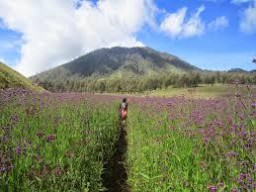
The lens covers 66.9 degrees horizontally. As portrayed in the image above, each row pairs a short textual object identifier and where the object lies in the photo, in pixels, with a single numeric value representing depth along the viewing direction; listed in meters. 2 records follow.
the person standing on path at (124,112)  11.53
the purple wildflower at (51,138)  4.08
